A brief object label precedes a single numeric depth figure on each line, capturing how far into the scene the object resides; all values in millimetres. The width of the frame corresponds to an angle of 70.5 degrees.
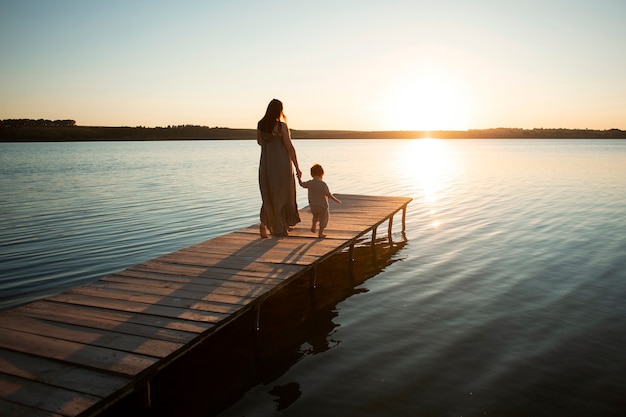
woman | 8445
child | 9289
